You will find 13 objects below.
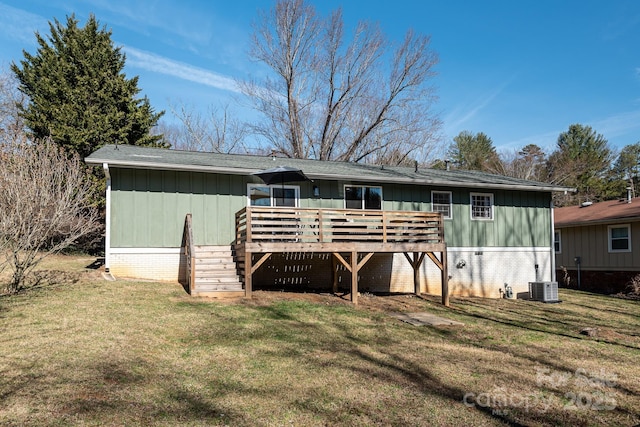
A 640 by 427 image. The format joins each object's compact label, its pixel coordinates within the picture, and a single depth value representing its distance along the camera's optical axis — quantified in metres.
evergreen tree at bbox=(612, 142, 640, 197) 38.22
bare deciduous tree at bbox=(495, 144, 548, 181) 35.41
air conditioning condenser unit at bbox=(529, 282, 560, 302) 14.76
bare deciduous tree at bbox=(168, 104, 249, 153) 30.19
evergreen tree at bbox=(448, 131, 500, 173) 38.12
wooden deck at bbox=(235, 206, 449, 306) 10.80
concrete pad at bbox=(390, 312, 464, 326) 9.51
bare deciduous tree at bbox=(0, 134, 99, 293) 9.19
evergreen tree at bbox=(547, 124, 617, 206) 34.59
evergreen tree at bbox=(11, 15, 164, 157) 19.19
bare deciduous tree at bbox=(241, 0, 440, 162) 27.20
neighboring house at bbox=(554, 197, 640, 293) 17.98
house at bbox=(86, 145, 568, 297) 11.95
